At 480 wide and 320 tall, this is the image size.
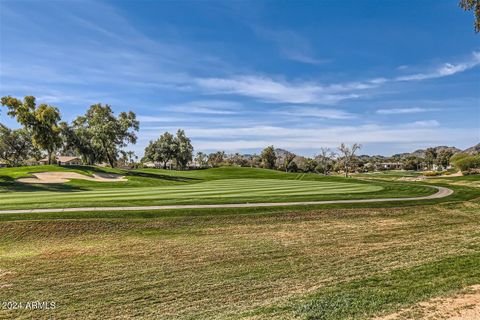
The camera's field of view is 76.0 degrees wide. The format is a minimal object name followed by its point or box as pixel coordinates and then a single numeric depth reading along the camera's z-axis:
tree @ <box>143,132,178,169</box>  92.23
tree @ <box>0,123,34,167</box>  79.88
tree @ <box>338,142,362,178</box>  77.75
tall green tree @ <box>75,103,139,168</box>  55.97
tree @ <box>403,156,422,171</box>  156.12
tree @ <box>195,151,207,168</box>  157.81
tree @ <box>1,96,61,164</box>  44.53
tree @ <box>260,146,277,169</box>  113.50
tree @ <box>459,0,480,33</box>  11.74
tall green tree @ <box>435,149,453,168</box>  139.20
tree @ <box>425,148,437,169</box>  159.38
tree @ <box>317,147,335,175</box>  107.94
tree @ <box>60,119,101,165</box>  71.66
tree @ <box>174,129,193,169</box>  92.88
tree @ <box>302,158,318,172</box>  130.88
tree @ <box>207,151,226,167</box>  149.64
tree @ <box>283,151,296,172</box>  120.88
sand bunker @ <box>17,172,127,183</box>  36.09
